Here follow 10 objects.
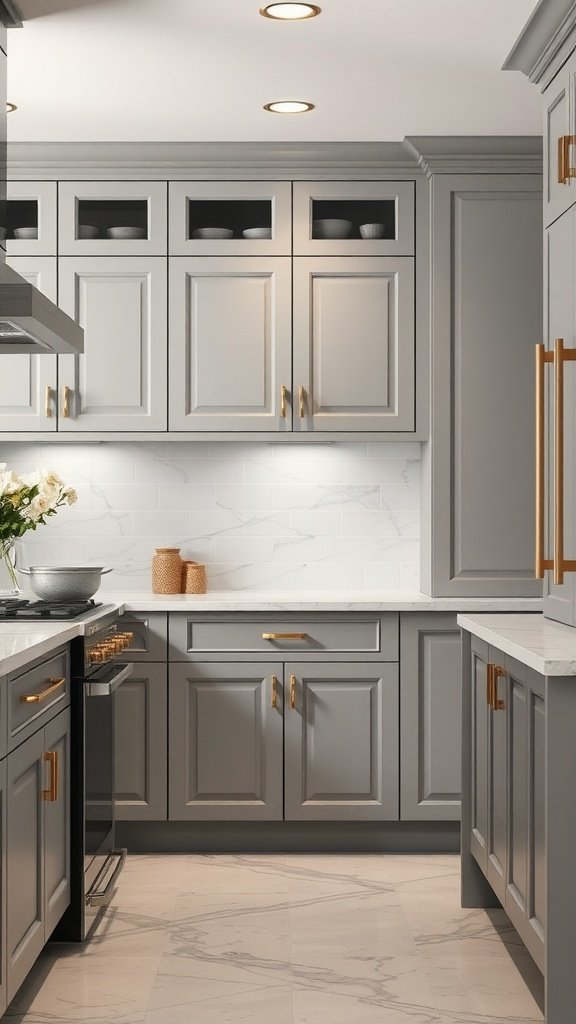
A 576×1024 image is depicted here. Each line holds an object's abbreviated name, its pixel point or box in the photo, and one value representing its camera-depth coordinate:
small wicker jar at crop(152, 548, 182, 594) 4.49
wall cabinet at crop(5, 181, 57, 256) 4.35
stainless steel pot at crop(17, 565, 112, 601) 3.66
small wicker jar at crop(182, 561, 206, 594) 4.51
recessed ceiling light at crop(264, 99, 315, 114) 3.80
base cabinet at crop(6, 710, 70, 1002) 2.51
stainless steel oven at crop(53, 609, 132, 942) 3.21
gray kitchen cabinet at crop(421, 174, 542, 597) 4.29
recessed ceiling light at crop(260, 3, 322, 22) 3.04
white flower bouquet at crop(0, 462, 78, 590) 3.42
